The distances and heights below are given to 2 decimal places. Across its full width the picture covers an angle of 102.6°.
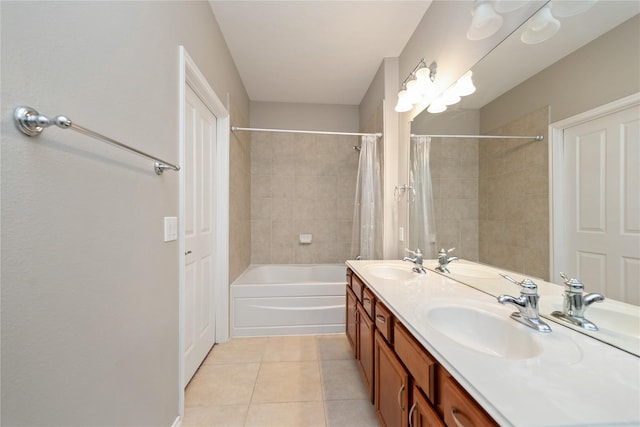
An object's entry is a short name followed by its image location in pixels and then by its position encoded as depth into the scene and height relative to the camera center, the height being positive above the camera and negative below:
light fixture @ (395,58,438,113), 1.89 +0.99
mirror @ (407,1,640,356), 0.83 +0.21
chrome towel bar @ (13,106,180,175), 0.60 +0.23
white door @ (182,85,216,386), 1.79 -0.13
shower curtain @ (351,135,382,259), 2.62 +0.09
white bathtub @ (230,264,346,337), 2.52 -0.95
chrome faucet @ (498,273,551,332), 0.89 -0.32
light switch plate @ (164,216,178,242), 1.28 -0.07
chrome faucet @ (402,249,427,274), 1.77 -0.36
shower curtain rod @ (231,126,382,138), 2.49 +0.83
